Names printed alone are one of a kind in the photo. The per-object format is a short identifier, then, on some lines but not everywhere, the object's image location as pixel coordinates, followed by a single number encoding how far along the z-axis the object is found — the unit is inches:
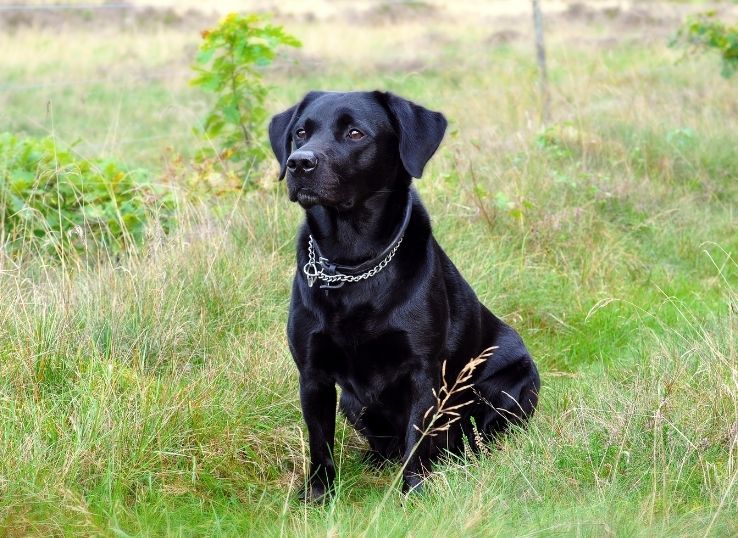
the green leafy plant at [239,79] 452.8
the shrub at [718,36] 638.5
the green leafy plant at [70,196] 399.5
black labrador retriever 263.1
